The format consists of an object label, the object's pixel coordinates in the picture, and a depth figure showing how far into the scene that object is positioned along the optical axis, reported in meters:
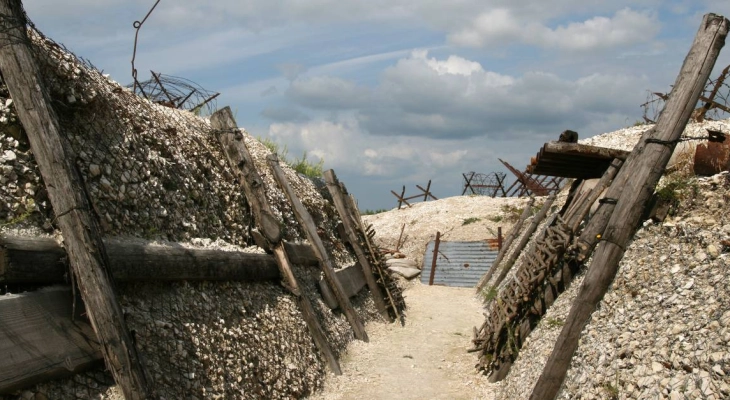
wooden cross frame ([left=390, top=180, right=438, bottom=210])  28.50
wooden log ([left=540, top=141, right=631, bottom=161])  8.39
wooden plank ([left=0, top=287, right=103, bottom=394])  4.38
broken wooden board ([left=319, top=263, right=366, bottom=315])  10.12
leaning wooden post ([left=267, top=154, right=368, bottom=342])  10.35
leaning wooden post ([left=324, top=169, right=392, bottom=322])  12.34
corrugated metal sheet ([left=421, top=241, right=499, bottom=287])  17.44
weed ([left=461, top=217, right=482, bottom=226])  21.19
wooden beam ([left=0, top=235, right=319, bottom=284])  4.74
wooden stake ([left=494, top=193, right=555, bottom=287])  14.73
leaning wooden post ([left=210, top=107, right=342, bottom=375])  8.69
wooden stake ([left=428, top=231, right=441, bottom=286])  18.08
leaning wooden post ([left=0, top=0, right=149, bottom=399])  5.00
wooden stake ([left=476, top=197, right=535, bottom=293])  16.23
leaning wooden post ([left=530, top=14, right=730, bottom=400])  6.41
